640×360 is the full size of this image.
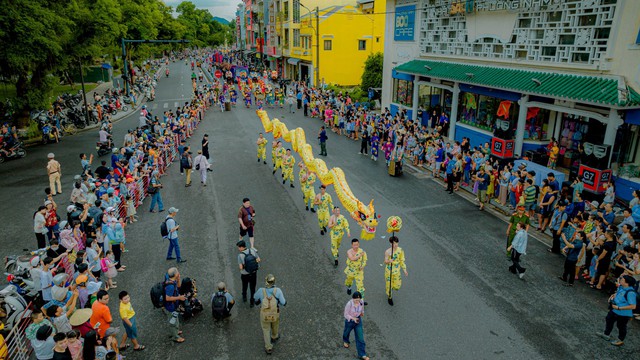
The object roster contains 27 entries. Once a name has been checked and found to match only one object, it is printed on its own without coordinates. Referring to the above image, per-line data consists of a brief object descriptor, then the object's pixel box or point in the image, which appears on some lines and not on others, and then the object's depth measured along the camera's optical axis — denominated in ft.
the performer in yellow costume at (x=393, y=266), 31.65
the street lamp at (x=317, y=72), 131.39
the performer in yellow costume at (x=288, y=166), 56.90
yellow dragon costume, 35.81
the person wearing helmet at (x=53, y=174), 55.42
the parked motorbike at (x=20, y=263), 32.86
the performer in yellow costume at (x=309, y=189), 48.32
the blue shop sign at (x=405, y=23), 89.20
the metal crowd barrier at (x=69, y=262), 26.35
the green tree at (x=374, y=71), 126.11
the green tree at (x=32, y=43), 68.03
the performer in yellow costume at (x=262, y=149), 67.15
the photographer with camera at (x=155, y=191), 48.98
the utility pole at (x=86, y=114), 101.04
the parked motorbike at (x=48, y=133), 85.10
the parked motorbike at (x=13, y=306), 28.02
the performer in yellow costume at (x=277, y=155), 61.60
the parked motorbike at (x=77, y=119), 98.41
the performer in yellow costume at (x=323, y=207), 42.63
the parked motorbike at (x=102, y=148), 75.61
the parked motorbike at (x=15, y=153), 73.72
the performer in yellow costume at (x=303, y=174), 49.44
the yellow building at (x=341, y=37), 148.25
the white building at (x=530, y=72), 48.55
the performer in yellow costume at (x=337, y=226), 36.99
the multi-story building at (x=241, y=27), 365.20
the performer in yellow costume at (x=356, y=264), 31.01
